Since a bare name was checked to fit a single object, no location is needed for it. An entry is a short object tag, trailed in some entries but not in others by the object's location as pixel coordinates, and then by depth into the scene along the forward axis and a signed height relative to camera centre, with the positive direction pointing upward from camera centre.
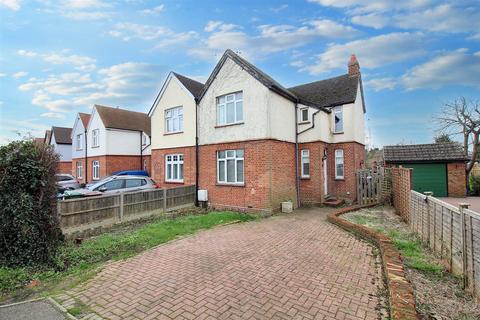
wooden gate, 14.07 -1.17
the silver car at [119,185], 12.88 -0.89
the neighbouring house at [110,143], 23.70 +2.32
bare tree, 22.99 +3.45
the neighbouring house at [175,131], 15.41 +2.22
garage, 19.05 -0.20
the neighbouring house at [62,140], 35.19 +3.84
